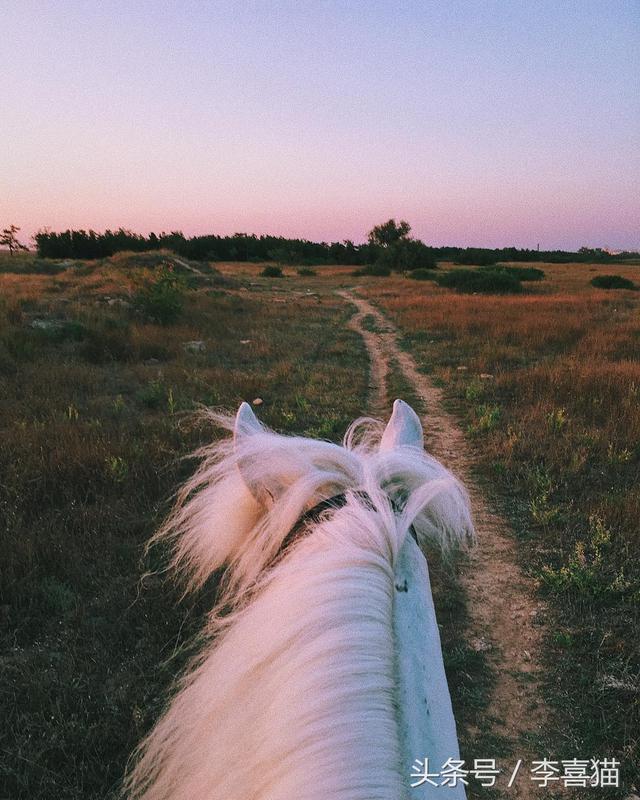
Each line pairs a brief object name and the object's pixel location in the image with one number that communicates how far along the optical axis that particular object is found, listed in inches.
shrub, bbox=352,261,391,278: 1715.1
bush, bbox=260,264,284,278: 1529.3
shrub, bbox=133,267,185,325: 456.8
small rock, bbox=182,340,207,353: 378.6
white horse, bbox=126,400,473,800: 28.2
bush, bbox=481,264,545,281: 1301.7
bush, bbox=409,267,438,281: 1380.7
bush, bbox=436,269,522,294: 933.8
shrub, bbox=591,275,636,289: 1139.0
